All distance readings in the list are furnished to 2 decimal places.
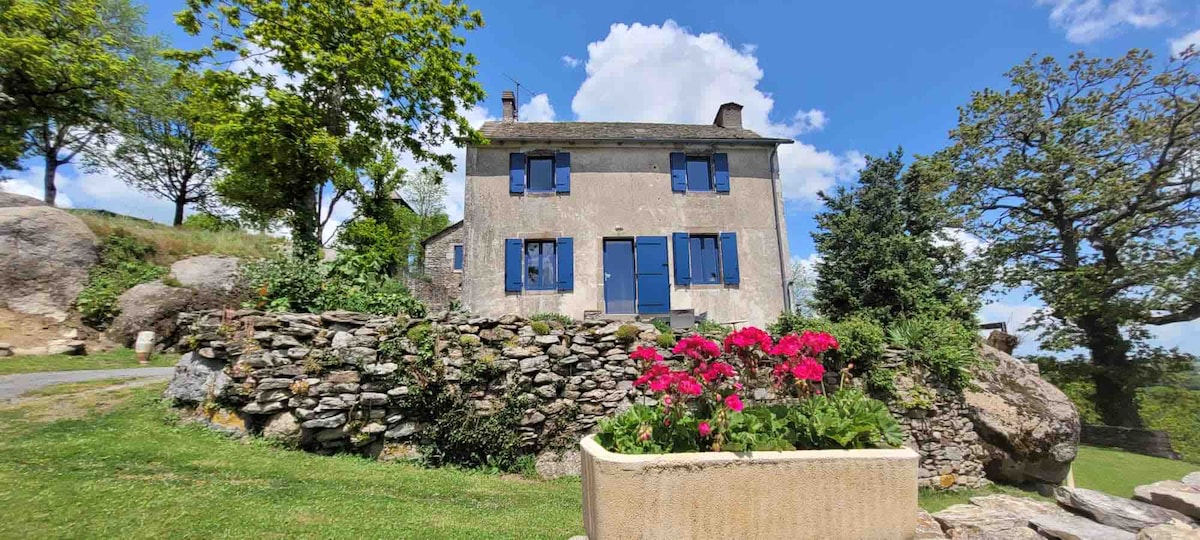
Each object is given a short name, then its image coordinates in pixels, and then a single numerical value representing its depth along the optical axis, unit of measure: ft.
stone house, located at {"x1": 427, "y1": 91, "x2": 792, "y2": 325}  39.91
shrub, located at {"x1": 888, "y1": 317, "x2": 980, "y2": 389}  26.86
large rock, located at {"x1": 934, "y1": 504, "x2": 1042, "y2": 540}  10.08
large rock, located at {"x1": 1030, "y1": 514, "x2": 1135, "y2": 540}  9.32
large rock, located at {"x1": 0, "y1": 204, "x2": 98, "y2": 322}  36.91
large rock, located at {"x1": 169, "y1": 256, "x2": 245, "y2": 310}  41.11
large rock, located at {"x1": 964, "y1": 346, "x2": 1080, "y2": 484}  26.71
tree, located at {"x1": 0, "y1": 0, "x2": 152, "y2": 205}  48.80
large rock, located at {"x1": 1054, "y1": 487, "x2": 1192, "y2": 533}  10.19
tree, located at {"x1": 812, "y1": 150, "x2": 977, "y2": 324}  40.16
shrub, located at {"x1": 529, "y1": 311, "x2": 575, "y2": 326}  26.35
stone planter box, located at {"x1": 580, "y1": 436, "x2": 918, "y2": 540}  8.61
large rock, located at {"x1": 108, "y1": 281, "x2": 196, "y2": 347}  37.83
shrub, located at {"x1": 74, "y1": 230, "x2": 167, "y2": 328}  38.37
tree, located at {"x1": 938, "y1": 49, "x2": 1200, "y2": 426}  42.01
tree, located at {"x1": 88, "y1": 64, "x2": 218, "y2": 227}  69.67
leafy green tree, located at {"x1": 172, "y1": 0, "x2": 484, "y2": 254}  37.88
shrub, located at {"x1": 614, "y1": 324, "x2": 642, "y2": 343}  25.99
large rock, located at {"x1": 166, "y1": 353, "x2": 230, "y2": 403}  20.13
